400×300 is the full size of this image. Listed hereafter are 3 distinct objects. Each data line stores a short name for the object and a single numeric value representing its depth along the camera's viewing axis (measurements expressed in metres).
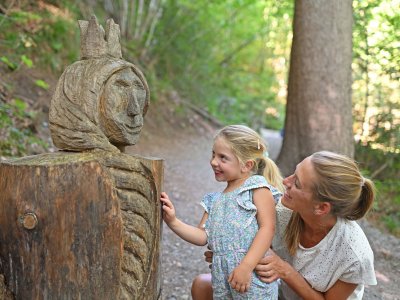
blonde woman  2.23
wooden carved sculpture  2.11
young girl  2.36
